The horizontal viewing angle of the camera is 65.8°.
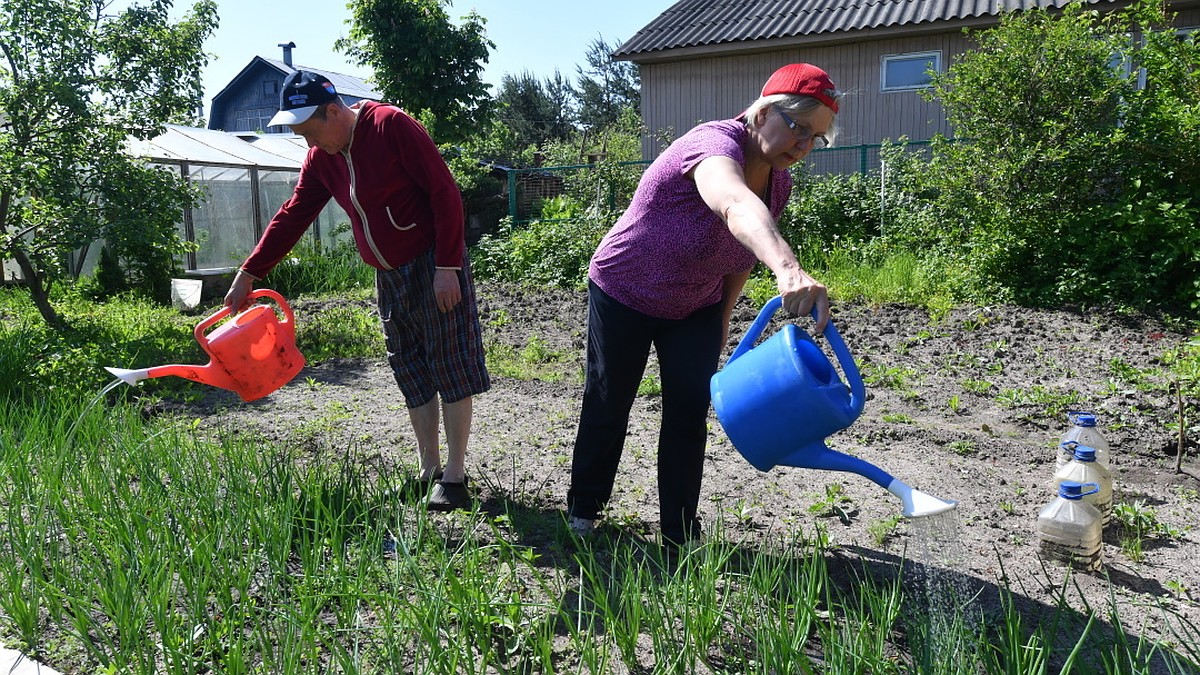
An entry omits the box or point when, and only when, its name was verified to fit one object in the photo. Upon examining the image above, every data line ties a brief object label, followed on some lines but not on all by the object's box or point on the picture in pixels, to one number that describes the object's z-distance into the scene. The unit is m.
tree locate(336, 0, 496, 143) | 13.02
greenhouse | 9.53
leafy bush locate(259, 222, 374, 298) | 9.40
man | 2.76
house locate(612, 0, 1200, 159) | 10.62
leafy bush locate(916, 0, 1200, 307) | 6.18
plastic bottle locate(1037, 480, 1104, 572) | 2.38
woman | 2.03
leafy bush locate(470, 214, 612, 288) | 9.03
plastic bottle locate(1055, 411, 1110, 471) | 2.59
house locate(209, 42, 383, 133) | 33.22
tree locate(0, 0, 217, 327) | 6.07
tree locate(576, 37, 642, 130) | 36.03
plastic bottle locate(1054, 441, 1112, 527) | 2.47
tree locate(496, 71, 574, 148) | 35.09
